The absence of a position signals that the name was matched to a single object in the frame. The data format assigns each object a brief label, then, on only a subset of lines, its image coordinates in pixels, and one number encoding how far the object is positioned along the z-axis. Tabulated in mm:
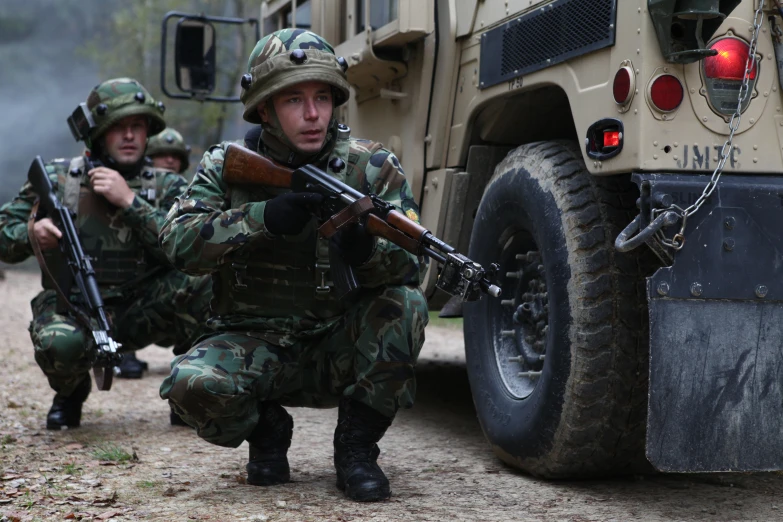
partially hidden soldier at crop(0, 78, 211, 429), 4941
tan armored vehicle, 3045
